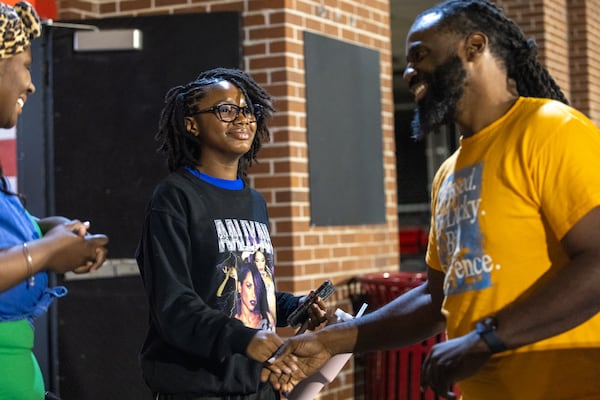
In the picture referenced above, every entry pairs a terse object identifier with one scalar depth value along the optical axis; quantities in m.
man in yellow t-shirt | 2.26
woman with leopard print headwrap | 2.53
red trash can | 5.70
